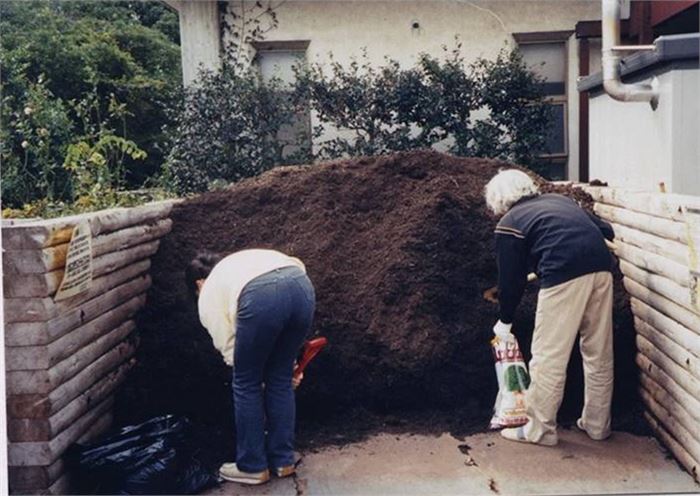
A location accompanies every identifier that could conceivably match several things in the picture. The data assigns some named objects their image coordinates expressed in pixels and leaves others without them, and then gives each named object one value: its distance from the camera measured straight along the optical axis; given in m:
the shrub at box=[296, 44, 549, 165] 9.15
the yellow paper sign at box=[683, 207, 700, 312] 3.88
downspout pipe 5.68
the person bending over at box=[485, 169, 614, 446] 4.61
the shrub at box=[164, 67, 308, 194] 9.17
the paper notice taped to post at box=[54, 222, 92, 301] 4.11
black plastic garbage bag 4.05
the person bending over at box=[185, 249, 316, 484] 4.07
